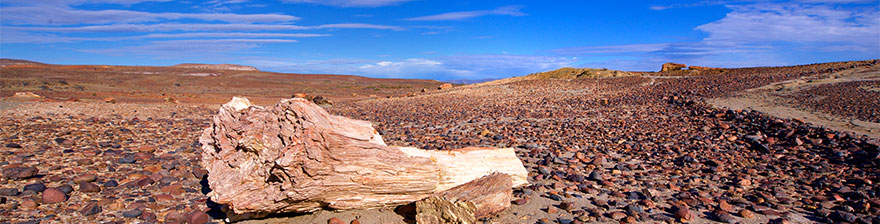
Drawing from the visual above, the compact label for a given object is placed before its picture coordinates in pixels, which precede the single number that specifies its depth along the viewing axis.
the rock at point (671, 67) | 28.12
